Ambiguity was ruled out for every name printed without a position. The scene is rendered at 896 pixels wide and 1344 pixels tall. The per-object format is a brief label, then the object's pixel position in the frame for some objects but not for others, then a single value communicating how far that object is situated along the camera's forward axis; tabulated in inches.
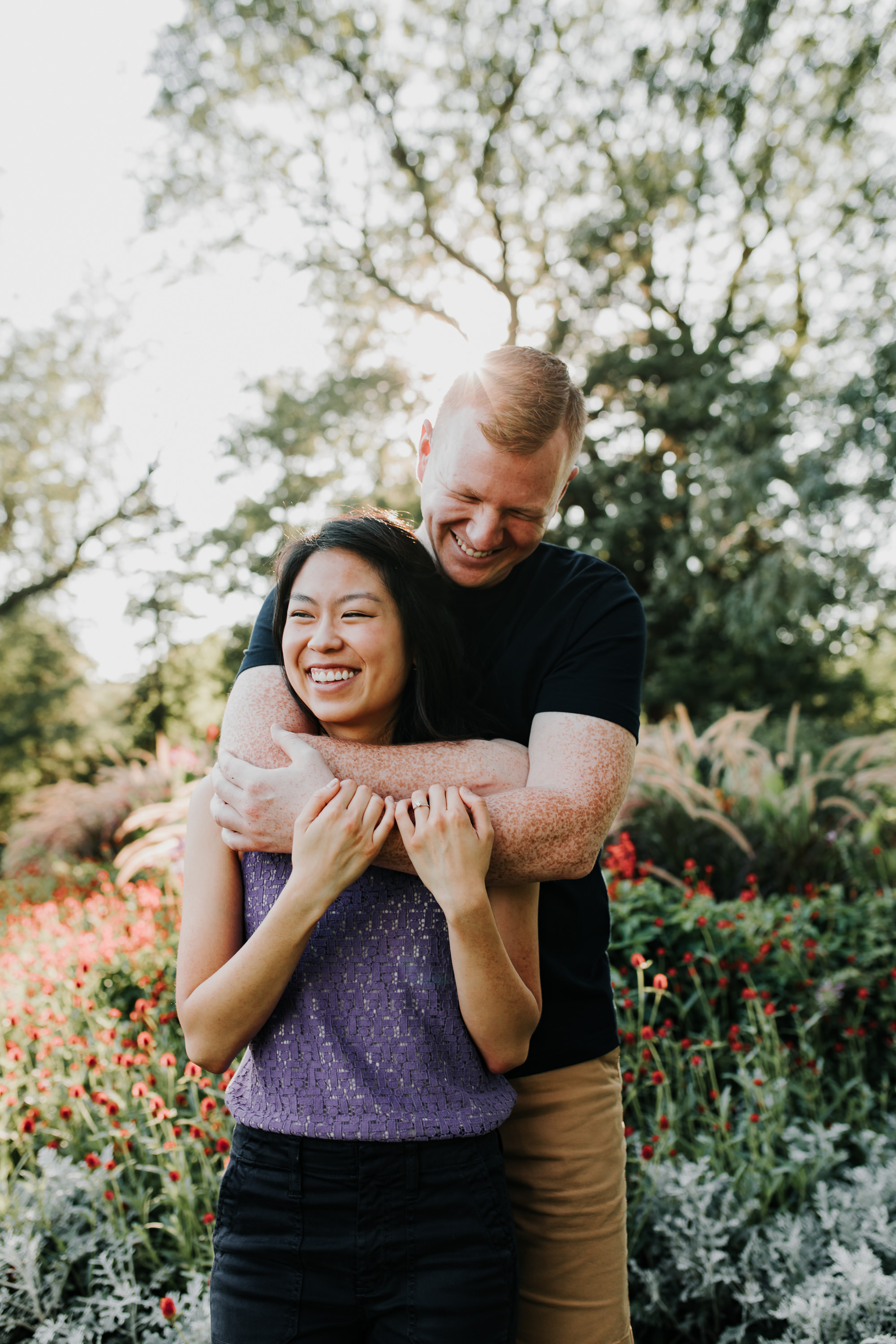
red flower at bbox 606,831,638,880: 164.9
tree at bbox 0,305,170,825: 753.6
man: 60.1
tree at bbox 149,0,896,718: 416.5
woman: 47.8
